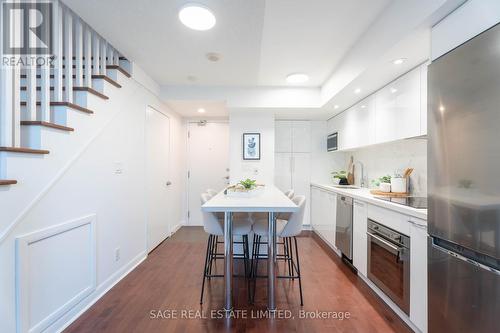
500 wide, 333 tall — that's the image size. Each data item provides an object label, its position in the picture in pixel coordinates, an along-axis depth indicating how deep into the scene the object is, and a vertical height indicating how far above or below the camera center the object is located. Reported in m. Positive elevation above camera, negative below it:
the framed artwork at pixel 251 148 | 4.04 +0.32
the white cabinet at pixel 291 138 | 4.44 +0.55
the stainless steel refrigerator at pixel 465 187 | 1.07 -0.11
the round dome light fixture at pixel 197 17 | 1.77 +1.22
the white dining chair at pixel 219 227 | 1.98 -0.57
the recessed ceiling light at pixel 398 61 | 1.93 +0.91
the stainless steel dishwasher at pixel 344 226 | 2.68 -0.74
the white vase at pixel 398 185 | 2.46 -0.20
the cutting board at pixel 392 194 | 2.35 -0.29
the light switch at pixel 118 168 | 2.40 -0.02
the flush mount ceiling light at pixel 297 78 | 3.10 +1.23
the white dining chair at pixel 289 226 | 1.99 -0.56
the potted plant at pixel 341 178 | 3.91 -0.20
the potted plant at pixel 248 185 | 2.40 -0.20
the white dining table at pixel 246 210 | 1.73 -0.46
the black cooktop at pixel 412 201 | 1.84 -0.31
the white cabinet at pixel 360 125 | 2.82 +0.58
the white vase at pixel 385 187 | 2.56 -0.23
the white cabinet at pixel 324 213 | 3.23 -0.74
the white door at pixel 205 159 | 4.70 +0.14
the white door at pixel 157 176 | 3.21 -0.15
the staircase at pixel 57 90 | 1.37 +0.57
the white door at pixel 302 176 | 4.42 -0.20
